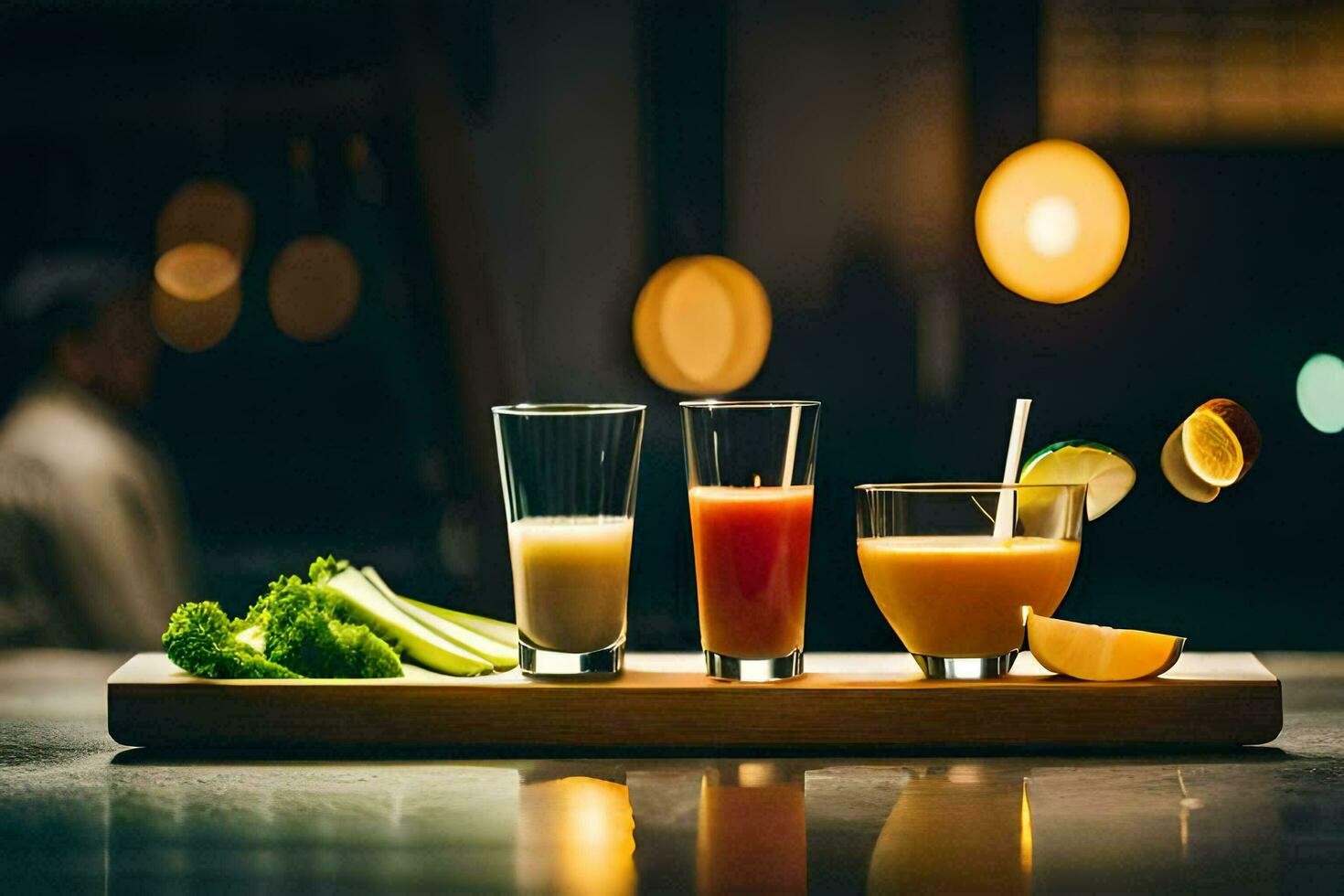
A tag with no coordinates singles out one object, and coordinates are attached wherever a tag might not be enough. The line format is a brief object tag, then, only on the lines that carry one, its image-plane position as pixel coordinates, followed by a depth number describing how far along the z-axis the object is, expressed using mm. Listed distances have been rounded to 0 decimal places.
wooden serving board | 1338
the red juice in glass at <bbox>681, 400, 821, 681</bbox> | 1381
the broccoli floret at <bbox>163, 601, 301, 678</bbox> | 1398
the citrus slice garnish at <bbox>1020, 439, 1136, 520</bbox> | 1503
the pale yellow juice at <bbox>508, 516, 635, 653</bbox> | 1382
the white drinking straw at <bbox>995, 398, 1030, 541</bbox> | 1399
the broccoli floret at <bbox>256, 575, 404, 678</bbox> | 1441
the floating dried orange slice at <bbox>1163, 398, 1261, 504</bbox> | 1612
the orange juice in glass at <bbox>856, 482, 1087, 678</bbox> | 1365
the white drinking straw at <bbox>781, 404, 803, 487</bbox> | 1392
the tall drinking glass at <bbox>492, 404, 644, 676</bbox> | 1386
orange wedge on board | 1359
